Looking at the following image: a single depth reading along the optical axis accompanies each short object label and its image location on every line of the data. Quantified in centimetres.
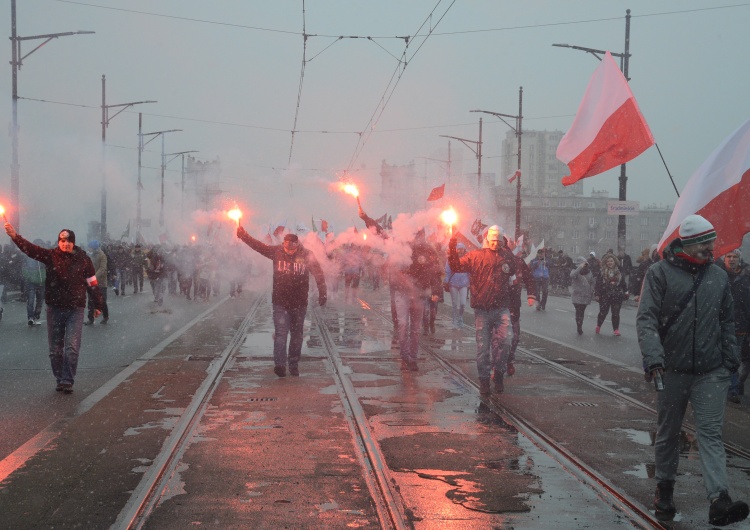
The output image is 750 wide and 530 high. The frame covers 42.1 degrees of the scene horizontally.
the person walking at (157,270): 2553
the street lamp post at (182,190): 6469
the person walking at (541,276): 2636
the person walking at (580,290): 1812
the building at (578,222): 10744
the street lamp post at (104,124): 3647
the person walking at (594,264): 2114
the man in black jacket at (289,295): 1134
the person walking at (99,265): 1862
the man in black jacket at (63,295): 1011
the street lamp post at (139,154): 4492
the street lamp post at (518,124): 3969
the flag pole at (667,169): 1133
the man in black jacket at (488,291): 995
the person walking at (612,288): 1778
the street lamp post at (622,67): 2634
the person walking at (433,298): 1309
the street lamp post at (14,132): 2712
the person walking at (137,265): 3438
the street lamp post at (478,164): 4869
